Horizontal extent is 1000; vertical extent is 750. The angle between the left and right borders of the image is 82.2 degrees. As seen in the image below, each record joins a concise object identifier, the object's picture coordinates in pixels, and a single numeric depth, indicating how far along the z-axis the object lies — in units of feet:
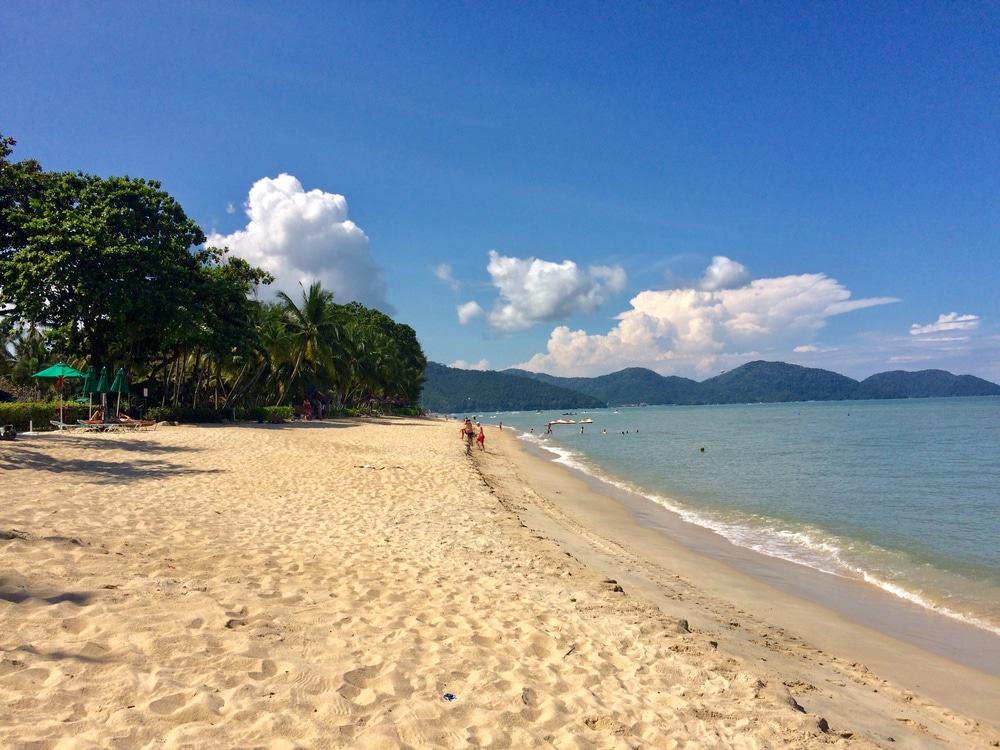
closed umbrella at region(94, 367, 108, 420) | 77.65
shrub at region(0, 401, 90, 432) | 65.36
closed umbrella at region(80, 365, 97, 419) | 78.67
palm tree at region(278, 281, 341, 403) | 134.62
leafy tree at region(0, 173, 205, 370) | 66.28
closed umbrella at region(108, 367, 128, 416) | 77.92
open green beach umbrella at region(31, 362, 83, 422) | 73.15
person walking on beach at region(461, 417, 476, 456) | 94.60
